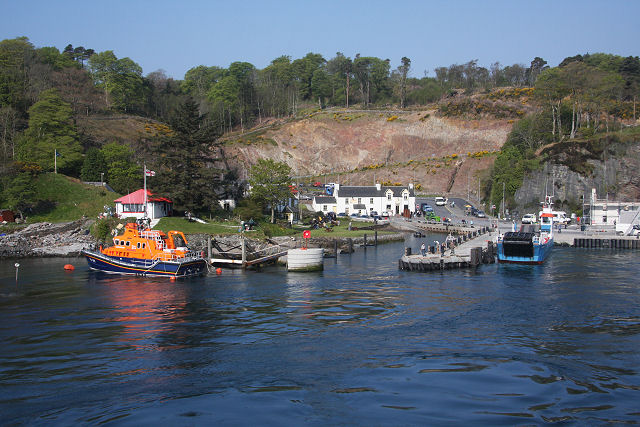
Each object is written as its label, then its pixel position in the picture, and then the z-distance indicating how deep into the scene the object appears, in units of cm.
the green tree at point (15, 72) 9119
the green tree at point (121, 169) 7375
